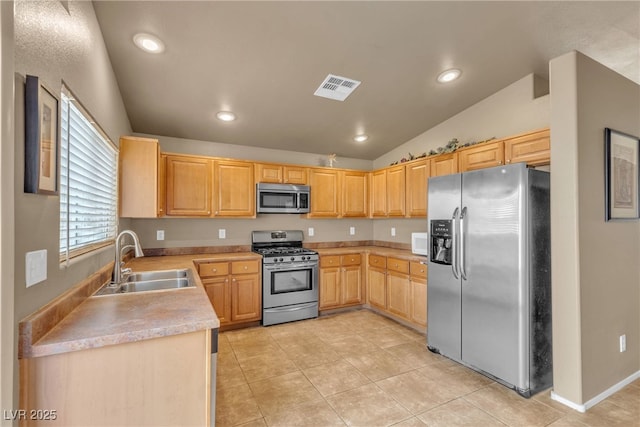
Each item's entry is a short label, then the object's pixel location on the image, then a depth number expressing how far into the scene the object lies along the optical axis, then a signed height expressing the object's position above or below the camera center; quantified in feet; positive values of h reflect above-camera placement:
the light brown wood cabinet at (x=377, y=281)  13.50 -2.98
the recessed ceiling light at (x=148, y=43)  7.18 +4.34
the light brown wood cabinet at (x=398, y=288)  12.17 -2.96
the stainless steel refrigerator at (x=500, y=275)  7.64 -1.57
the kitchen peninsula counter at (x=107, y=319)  3.64 -1.54
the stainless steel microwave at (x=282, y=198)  13.37 +0.92
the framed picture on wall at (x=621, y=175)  7.58 +1.14
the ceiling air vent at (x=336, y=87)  9.61 +4.41
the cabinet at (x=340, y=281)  13.85 -3.01
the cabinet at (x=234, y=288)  11.59 -2.84
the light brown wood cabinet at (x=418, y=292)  11.30 -2.86
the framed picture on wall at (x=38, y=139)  3.53 +0.97
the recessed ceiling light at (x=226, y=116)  11.15 +3.89
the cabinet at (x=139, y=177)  8.66 +1.19
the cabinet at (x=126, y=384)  3.67 -2.23
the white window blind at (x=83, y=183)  4.91 +0.70
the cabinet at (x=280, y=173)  13.48 +2.07
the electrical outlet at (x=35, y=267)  3.57 -0.62
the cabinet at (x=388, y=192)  13.87 +1.29
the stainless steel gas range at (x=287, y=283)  12.51 -2.85
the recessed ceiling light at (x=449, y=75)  9.57 +4.70
